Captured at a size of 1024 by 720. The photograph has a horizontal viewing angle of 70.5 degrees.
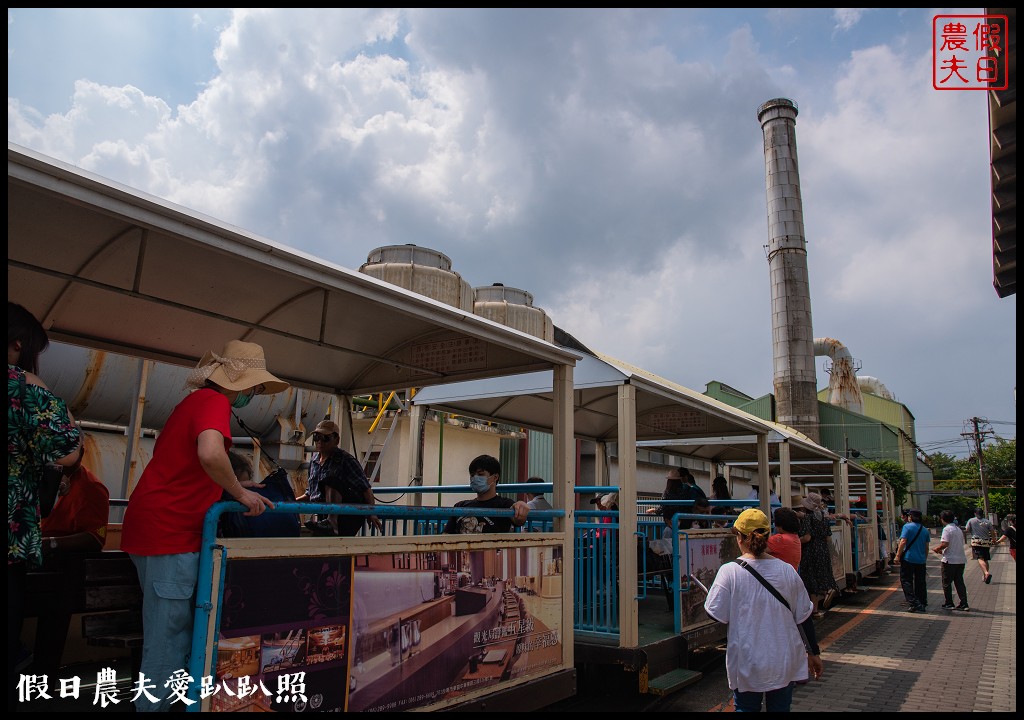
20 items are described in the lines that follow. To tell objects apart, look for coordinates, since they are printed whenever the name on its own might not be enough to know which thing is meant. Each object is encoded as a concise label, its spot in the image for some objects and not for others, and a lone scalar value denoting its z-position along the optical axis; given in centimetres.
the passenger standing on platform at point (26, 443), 293
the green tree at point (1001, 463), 7506
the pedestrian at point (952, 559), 1287
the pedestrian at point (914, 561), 1246
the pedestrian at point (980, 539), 1692
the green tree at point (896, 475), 3894
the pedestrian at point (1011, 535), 1853
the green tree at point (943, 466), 8561
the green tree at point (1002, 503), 5550
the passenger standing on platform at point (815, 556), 920
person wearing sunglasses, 575
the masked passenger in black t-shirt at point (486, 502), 526
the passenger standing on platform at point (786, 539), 655
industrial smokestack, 3609
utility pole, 5008
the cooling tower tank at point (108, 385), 728
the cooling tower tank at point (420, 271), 1691
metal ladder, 1527
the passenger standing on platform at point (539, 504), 722
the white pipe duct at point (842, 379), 5050
